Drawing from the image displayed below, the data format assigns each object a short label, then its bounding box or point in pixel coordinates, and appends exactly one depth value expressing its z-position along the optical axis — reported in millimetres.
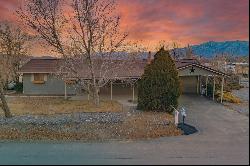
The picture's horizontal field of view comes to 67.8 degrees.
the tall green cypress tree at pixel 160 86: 11220
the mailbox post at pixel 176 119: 9235
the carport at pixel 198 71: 14630
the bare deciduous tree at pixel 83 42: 12856
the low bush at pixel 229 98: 13334
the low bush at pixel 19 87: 18204
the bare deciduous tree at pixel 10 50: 19247
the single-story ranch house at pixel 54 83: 16461
